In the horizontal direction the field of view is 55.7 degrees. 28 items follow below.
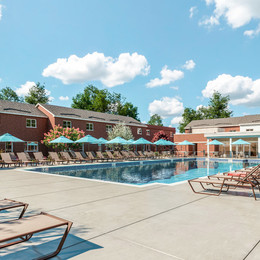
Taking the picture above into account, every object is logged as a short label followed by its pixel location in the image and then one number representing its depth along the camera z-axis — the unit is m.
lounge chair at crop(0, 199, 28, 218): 4.16
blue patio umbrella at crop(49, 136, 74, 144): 21.92
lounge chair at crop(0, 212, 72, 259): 2.80
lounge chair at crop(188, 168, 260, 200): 6.86
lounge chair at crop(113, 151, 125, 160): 25.38
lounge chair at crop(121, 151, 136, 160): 26.18
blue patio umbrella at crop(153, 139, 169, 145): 31.77
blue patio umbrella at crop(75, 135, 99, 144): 23.59
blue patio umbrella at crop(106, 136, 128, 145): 26.13
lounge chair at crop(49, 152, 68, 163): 19.96
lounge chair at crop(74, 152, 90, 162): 21.51
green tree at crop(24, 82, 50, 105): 53.69
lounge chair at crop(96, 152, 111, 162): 23.21
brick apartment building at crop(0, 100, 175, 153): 26.12
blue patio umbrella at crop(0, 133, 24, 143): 19.06
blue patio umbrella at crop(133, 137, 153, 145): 28.51
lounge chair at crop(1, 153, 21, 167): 17.73
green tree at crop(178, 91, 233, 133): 65.25
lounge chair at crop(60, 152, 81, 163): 20.70
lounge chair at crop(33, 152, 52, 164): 19.09
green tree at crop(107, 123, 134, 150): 33.91
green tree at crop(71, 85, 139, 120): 59.97
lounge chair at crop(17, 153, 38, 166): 18.32
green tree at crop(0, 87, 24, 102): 55.41
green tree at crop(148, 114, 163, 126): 94.25
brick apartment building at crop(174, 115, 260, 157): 34.46
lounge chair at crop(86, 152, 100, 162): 22.40
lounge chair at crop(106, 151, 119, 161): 24.60
